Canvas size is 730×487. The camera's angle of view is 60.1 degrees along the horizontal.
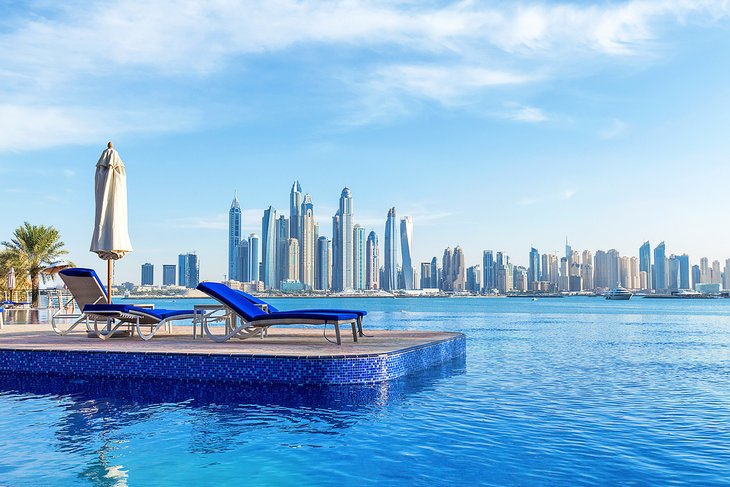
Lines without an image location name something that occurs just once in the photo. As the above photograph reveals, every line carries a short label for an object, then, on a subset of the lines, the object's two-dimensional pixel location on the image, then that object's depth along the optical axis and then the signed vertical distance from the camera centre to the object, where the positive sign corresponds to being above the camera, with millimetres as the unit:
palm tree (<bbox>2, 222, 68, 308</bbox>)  30016 +1997
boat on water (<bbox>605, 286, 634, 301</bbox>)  134962 -2449
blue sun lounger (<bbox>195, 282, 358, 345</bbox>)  9156 -441
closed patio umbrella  11594 +1449
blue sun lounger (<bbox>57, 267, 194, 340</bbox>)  10203 -370
